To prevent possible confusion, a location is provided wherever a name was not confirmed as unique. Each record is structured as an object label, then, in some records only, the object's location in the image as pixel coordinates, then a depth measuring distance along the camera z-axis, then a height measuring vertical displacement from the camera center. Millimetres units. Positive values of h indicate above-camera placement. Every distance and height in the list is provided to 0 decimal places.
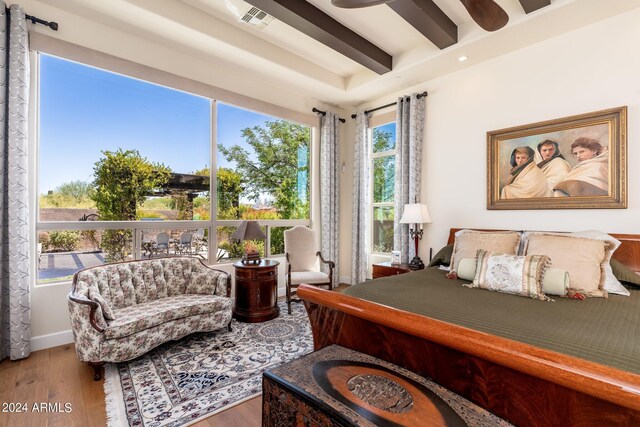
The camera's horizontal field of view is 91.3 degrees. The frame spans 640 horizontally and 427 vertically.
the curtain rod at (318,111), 4934 +1633
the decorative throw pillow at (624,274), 2342 -461
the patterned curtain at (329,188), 4957 +421
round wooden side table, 3488 -881
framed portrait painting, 2793 +497
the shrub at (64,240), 3006 -241
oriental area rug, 1929 -1202
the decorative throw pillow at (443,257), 3298 -464
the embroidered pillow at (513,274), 2152 -437
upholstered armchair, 3887 -629
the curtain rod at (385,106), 4149 +1614
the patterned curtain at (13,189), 2561 +216
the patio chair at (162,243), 3568 -327
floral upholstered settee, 2295 -807
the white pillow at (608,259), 2225 -335
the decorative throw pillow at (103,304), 2378 -686
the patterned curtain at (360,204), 4879 +163
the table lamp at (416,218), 3756 -48
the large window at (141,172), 3018 +497
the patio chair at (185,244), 3740 -347
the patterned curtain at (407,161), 4133 +713
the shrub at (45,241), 2936 -241
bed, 916 -581
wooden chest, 1046 -682
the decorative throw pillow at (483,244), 2814 -276
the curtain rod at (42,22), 2707 +1701
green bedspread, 1293 -554
